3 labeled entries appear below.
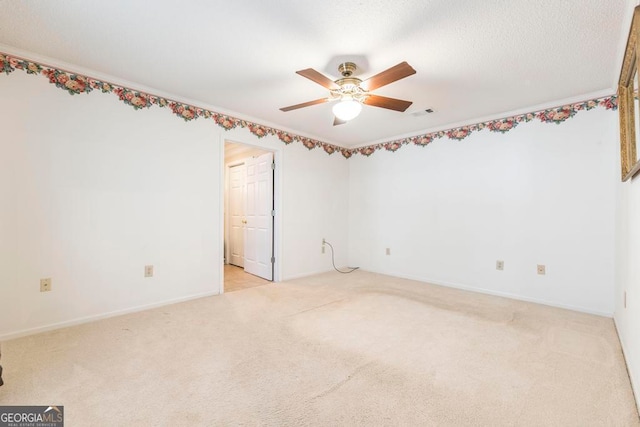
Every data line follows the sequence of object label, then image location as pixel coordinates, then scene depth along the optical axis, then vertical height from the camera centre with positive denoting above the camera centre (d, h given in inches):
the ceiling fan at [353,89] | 80.7 +37.9
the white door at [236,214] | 201.0 -2.9
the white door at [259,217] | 170.2 -4.5
